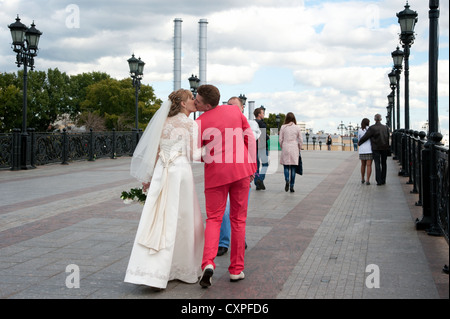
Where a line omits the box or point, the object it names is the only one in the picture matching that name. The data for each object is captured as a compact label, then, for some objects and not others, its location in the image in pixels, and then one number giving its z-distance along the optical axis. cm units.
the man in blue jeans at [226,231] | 573
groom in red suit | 457
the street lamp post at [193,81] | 2731
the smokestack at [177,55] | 4541
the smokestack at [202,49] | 4591
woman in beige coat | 1140
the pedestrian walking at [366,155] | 1271
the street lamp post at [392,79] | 2774
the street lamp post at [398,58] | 2015
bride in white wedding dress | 442
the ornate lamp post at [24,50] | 1725
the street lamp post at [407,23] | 1360
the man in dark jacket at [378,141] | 1243
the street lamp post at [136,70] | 2482
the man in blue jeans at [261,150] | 1076
